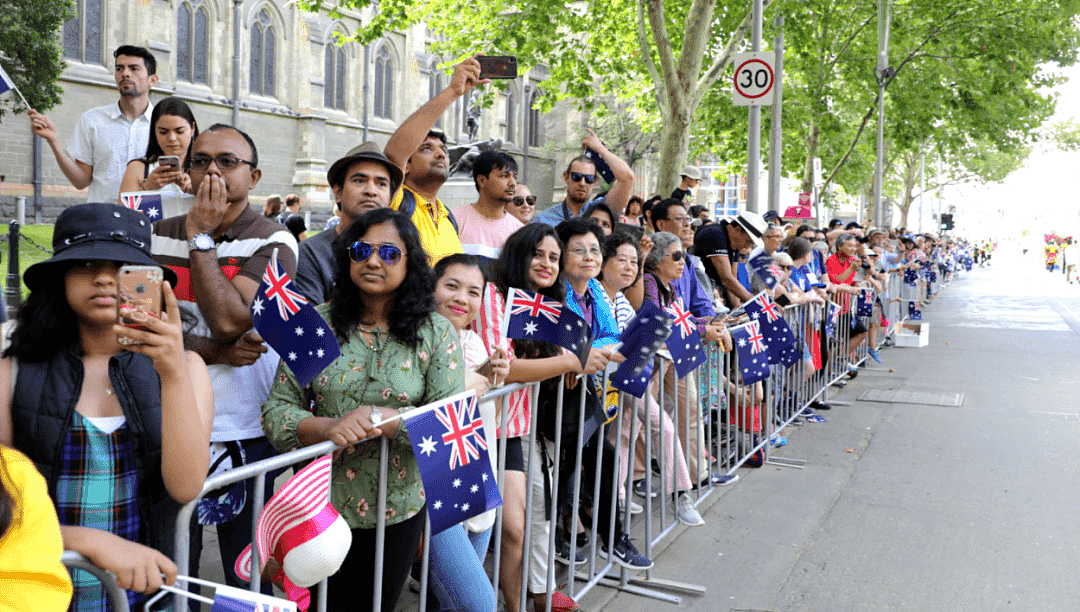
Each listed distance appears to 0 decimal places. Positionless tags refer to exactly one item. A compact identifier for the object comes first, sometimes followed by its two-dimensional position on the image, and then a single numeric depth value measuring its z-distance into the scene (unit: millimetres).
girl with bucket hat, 2178
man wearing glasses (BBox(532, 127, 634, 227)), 6312
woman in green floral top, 2979
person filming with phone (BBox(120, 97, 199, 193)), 3971
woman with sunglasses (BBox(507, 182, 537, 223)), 6555
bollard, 11594
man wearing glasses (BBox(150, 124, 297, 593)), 3145
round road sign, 11758
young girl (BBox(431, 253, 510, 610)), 3342
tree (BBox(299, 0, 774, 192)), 14917
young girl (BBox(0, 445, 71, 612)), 1690
